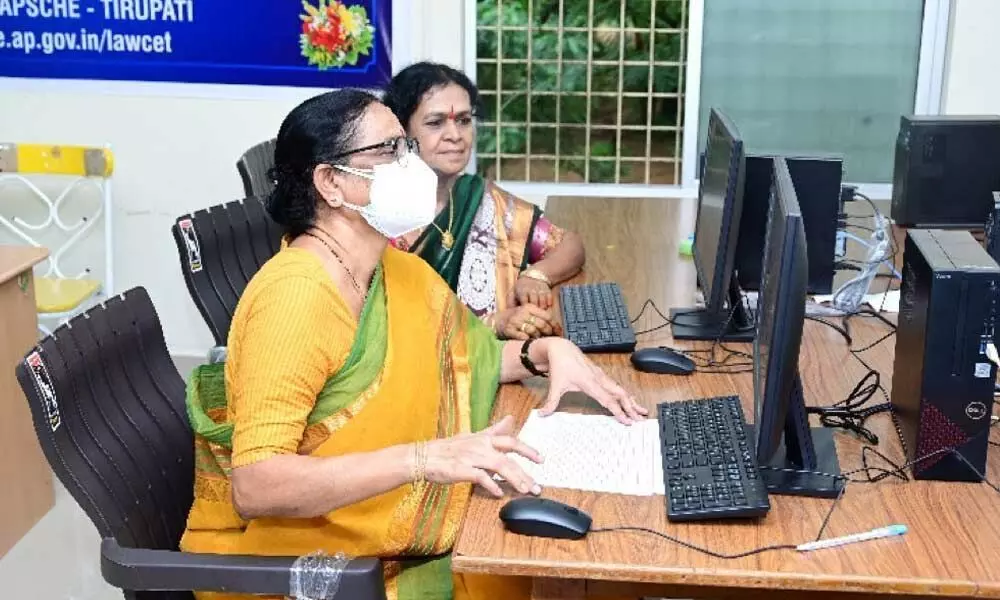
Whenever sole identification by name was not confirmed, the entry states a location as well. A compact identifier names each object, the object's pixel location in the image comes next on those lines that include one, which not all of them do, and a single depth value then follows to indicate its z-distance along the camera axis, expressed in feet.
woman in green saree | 8.86
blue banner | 12.60
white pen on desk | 4.86
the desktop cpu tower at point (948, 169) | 10.16
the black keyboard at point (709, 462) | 5.07
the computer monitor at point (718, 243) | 6.66
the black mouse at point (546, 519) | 4.94
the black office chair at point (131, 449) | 5.05
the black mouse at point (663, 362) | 6.97
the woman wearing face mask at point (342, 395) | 5.17
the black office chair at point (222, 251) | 8.05
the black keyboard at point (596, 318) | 7.39
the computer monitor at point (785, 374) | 4.72
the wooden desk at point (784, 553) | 4.67
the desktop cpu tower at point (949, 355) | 5.20
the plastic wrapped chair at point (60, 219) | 11.63
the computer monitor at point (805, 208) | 7.45
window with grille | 12.67
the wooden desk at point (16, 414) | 9.46
